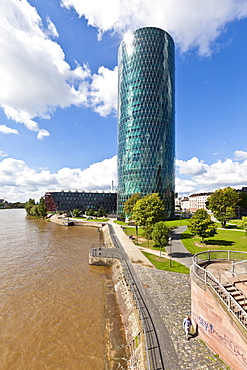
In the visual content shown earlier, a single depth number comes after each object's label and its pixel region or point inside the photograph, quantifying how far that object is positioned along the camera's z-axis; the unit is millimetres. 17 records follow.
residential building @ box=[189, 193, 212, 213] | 168400
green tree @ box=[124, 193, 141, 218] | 72475
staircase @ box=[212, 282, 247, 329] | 9952
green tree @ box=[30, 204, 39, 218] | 111925
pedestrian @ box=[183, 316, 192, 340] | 12328
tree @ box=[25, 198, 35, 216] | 127625
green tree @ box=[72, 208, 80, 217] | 109062
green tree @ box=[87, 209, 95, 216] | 103575
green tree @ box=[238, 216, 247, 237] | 36778
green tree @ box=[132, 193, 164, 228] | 41153
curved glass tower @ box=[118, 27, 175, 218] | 93000
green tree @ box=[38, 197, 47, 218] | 107875
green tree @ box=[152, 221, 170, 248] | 30142
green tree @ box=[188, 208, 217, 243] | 35594
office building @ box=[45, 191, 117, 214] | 134625
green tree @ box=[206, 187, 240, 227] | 57116
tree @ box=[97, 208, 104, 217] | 98781
